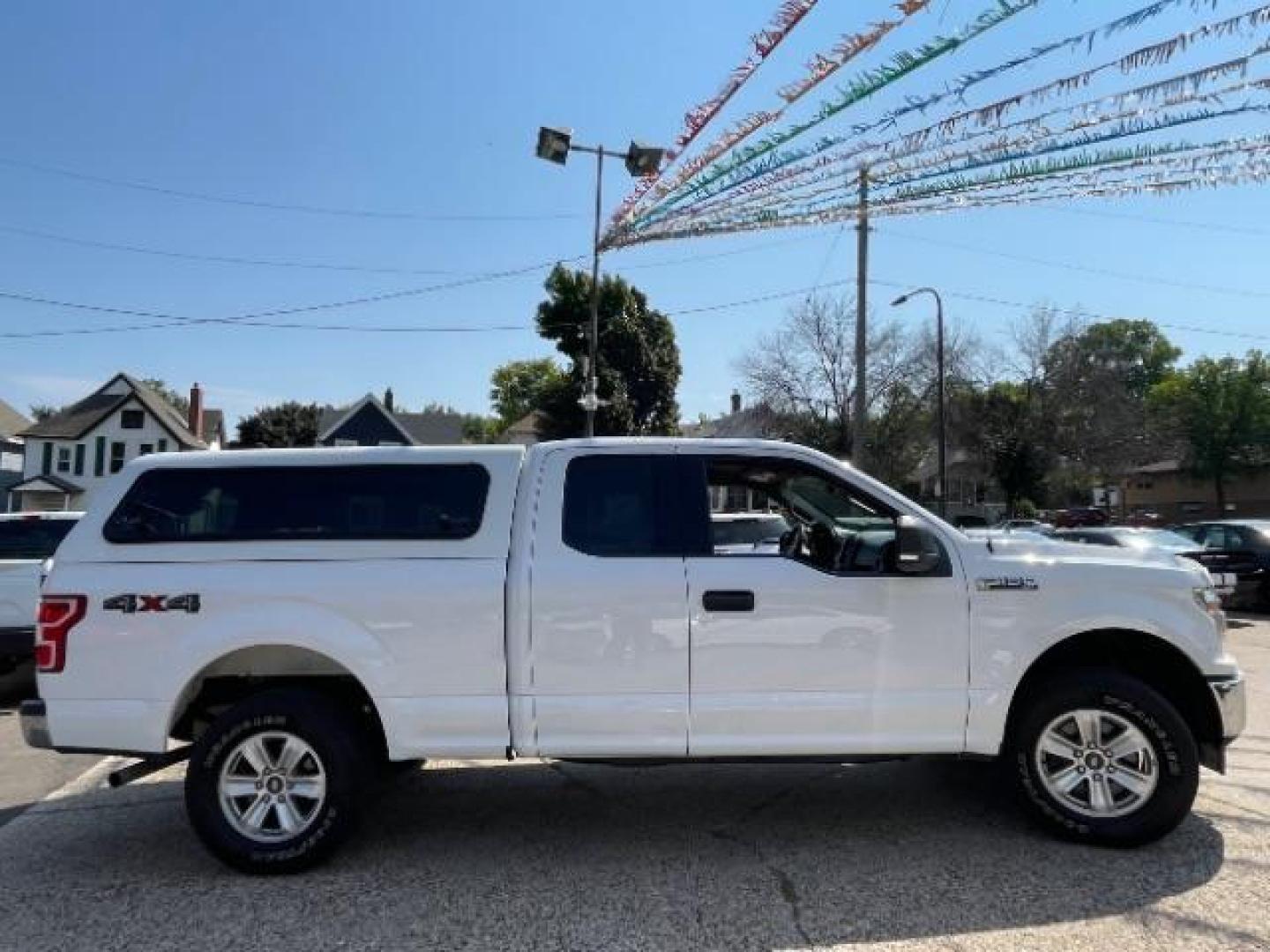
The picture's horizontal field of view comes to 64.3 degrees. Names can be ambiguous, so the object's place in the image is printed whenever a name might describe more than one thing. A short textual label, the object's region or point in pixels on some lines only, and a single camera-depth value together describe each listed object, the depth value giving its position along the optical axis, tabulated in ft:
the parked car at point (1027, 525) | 75.36
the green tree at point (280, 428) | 163.73
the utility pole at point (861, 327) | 73.32
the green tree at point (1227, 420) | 172.86
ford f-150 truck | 15.51
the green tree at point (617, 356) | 142.82
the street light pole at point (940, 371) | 99.56
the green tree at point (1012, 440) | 151.74
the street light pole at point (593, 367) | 70.01
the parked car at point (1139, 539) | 50.44
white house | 179.73
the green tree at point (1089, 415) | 152.46
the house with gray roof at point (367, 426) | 175.83
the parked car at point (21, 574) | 29.71
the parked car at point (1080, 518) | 134.31
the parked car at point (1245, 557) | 54.39
